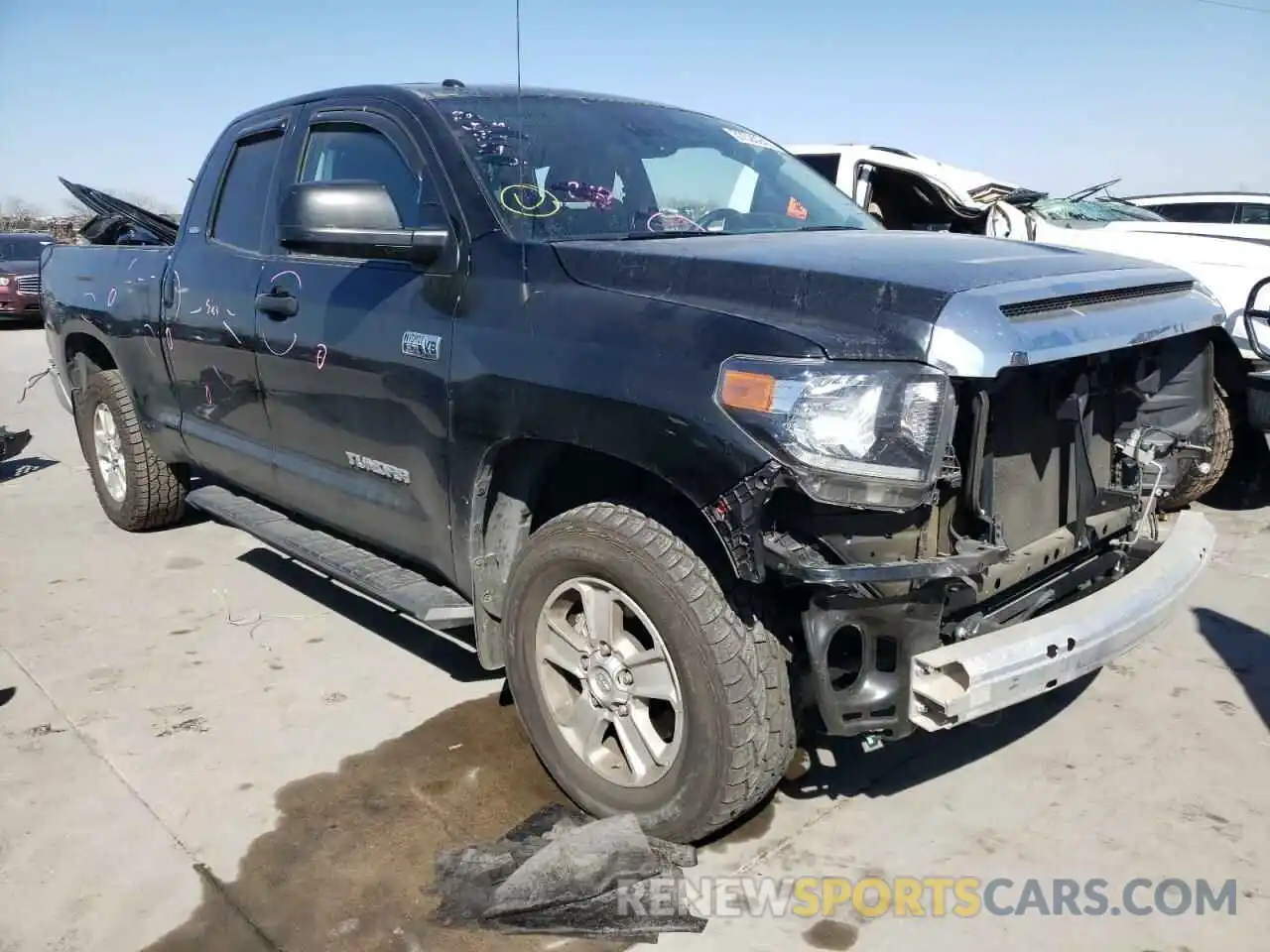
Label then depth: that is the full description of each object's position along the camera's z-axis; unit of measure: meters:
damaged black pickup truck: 2.18
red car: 17.56
